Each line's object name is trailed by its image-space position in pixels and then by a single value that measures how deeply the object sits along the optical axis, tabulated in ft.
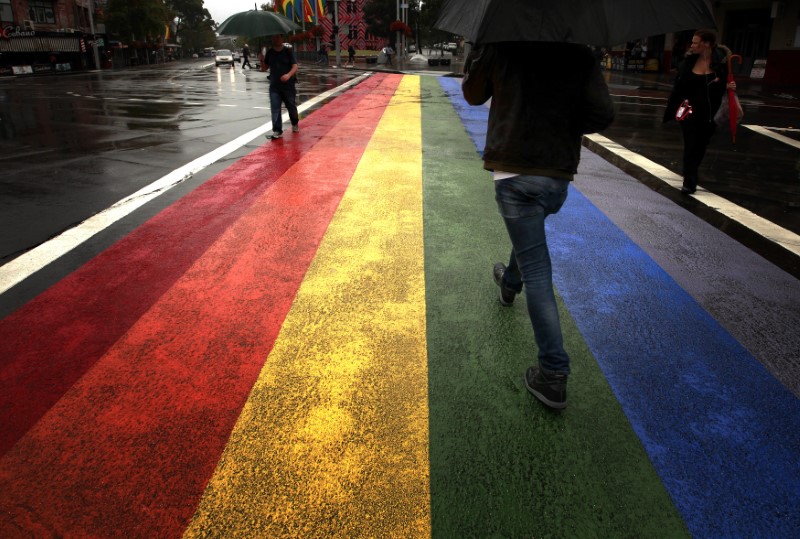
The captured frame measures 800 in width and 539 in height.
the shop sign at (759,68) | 83.92
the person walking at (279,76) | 30.12
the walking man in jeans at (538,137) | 7.63
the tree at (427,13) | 188.53
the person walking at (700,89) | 19.39
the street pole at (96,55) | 143.33
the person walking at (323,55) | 162.24
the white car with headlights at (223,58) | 179.11
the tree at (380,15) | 231.50
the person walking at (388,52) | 131.85
